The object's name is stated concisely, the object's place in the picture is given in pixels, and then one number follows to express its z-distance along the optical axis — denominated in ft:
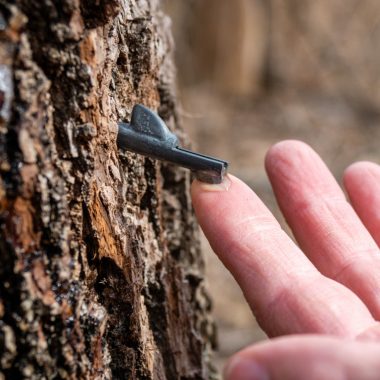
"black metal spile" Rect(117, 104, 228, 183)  0.95
